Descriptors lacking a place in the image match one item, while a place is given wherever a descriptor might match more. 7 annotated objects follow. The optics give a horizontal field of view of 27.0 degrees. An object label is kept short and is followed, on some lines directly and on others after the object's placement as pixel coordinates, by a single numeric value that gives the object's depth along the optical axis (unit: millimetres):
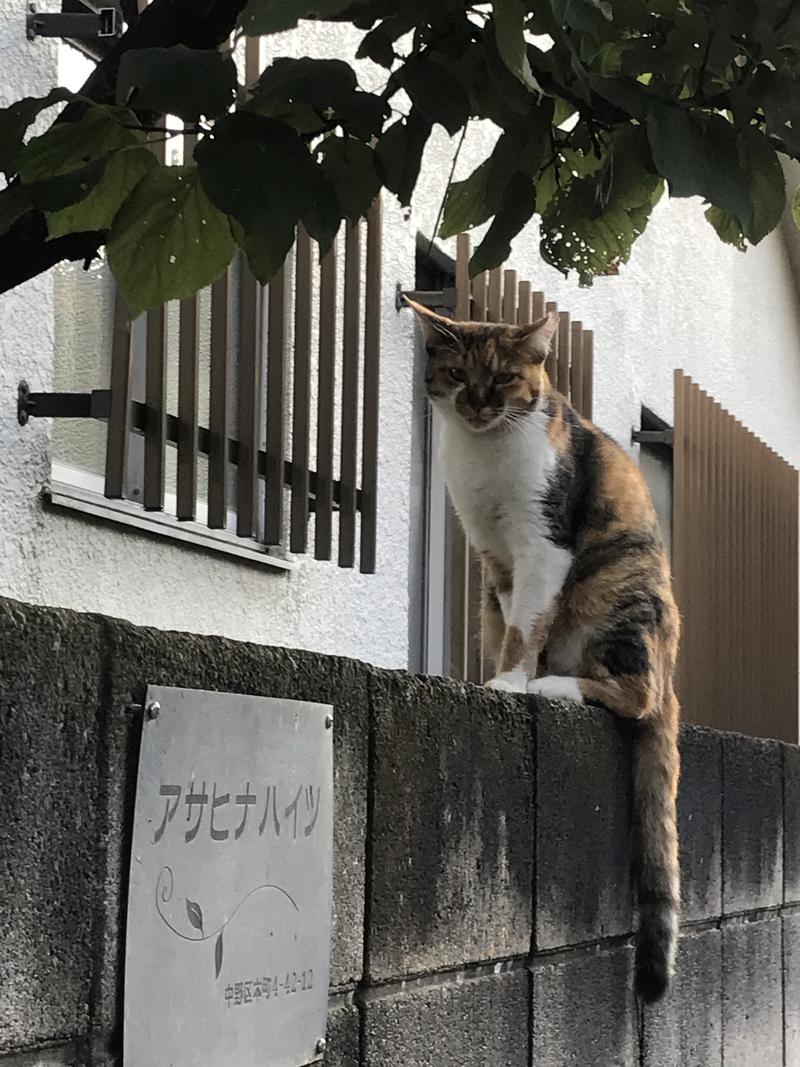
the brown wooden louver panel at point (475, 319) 5839
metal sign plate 1905
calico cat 3764
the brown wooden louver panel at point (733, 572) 8219
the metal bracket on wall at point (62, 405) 3590
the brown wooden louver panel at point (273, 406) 3932
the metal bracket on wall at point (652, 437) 8516
